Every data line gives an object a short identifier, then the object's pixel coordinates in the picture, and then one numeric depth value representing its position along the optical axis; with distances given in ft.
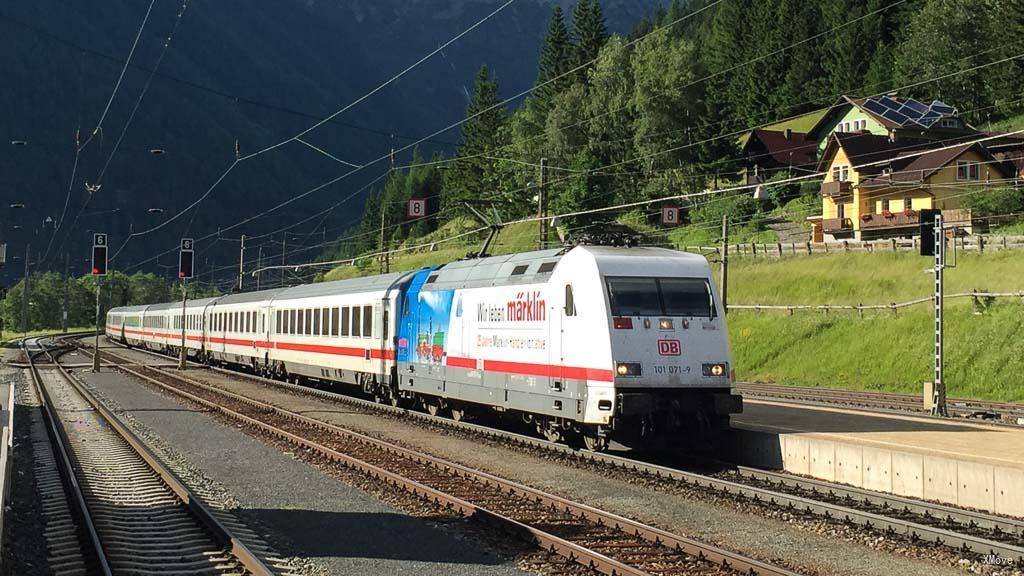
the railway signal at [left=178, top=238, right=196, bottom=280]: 160.67
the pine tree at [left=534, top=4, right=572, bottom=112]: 339.36
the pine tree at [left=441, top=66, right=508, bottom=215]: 351.46
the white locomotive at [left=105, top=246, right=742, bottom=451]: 54.39
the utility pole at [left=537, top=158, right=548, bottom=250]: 114.85
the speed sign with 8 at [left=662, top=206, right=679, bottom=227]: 168.73
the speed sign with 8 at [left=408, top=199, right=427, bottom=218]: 160.15
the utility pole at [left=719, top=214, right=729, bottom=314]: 129.80
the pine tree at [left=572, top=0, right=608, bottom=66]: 333.21
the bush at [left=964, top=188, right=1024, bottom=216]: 184.24
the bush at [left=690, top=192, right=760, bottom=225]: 245.86
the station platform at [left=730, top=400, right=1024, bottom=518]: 41.65
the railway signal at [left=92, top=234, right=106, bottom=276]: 141.08
